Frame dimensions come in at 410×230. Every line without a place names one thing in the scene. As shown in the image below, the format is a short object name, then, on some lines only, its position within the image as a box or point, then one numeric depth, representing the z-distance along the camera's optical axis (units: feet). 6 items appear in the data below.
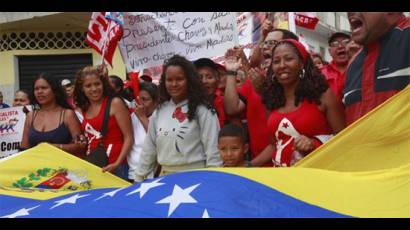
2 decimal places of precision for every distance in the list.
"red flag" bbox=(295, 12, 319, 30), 33.17
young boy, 14.94
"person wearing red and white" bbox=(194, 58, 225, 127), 17.25
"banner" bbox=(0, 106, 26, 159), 25.89
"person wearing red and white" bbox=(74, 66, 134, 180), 17.90
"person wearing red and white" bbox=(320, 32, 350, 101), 17.07
